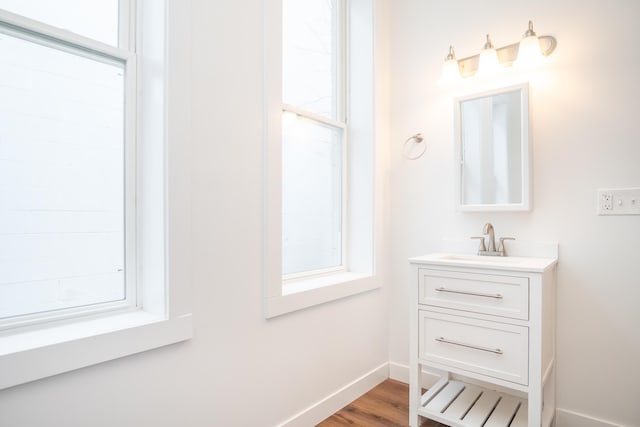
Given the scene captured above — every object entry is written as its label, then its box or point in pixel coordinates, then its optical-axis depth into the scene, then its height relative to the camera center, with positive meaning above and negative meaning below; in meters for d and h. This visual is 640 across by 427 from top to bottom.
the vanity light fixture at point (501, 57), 1.73 +0.80
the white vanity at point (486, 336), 1.48 -0.53
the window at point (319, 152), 1.58 +0.34
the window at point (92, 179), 1.06 +0.12
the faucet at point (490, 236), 1.90 -0.12
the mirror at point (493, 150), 1.81 +0.33
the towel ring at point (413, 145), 2.18 +0.41
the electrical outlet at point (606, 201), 1.63 +0.06
